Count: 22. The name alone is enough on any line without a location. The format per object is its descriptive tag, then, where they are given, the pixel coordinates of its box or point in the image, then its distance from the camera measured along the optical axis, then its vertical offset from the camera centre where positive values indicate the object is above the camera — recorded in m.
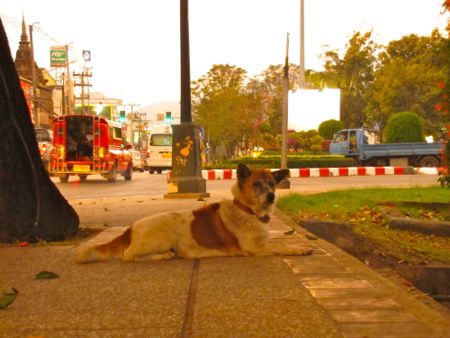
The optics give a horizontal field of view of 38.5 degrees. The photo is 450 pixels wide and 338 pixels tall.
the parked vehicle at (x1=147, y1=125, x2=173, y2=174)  37.53 -0.27
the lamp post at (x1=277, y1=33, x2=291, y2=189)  19.03 +1.04
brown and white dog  5.67 -0.77
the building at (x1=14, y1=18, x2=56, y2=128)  70.68 +7.85
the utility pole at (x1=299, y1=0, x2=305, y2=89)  57.35 +9.68
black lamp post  14.45 +0.03
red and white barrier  26.42 -1.10
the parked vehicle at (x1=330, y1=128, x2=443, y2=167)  32.62 -0.31
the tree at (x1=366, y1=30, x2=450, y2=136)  54.28 +5.32
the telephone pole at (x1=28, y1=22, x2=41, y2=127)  44.82 +5.11
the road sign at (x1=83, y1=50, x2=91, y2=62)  86.88 +12.34
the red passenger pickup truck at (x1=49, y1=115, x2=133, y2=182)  25.58 -0.02
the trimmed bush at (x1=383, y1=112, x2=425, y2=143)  37.09 +0.92
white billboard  51.97 +3.11
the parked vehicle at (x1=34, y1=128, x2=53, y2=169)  34.20 +0.33
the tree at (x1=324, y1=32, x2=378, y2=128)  63.94 +7.40
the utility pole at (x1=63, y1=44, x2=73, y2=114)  65.01 +5.12
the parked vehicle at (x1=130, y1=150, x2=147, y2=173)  48.43 -1.23
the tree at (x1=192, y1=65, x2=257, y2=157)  60.44 +3.73
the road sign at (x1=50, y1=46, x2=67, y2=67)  75.12 +10.65
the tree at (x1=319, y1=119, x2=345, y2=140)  47.03 +1.32
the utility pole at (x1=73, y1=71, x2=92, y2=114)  85.34 +9.39
